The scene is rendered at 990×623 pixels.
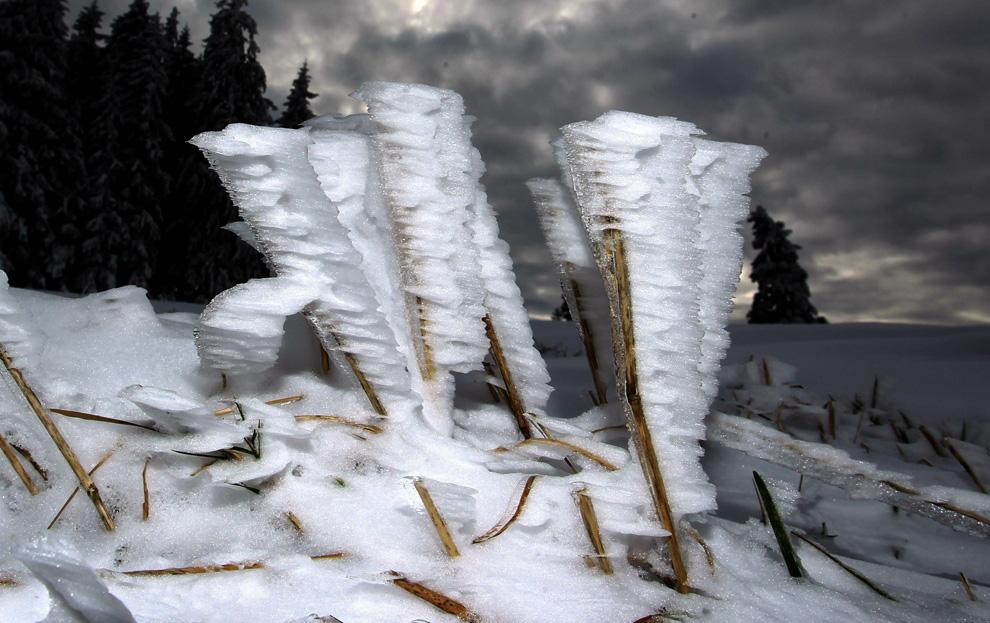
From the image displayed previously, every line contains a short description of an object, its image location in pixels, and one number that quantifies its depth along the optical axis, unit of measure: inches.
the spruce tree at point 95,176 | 861.2
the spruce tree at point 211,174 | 901.8
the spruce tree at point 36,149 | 761.6
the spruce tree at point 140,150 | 900.0
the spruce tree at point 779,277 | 941.2
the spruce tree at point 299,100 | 1042.7
